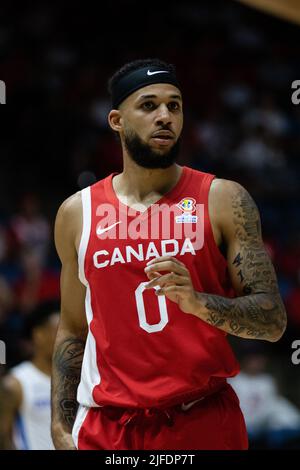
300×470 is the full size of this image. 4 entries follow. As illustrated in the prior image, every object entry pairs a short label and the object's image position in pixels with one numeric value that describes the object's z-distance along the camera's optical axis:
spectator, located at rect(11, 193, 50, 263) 24.47
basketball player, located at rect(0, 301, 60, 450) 13.23
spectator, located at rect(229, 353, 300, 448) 18.64
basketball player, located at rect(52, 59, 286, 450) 7.93
